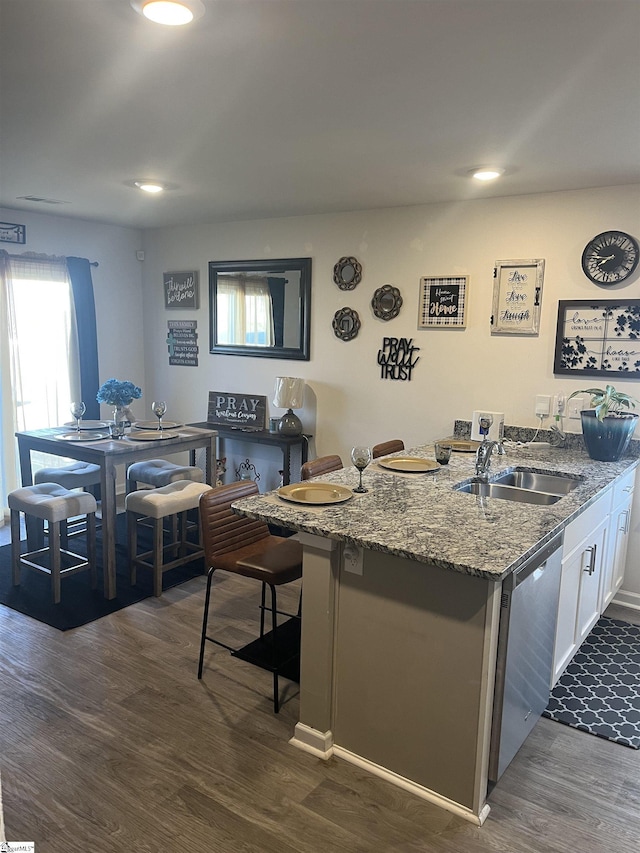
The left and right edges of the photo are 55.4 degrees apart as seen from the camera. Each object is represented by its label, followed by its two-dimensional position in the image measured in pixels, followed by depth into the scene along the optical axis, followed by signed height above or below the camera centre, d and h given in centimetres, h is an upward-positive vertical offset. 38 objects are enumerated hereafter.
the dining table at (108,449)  356 -71
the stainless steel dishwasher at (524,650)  199 -108
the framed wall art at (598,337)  344 +3
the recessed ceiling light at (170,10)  156 +84
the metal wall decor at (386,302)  423 +25
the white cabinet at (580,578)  257 -107
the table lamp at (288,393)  466 -43
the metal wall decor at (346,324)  444 +10
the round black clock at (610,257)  339 +48
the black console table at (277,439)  468 -80
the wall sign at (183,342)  548 -7
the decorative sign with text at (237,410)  508 -63
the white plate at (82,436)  378 -65
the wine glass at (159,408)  418 -51
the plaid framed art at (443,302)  398 +25
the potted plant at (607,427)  323 -44
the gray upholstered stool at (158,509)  363 -105
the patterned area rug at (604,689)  254 -157
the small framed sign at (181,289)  539 +40
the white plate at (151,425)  429 -64
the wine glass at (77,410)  402 -51
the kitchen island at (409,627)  194 -98
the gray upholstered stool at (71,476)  414 -98
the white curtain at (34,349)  473 -14
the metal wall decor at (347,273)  438 +46
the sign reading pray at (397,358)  422 -14
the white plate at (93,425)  423 -64
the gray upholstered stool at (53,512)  345 -104
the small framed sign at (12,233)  461 +74
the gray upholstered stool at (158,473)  424 -98
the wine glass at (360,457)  259 -50
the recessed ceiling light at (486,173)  308 +86
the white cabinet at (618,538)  325 -107
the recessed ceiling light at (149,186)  366 +89
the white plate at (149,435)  388 -65
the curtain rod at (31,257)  471 +58
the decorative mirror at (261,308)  472 +23
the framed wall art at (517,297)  371 +27
